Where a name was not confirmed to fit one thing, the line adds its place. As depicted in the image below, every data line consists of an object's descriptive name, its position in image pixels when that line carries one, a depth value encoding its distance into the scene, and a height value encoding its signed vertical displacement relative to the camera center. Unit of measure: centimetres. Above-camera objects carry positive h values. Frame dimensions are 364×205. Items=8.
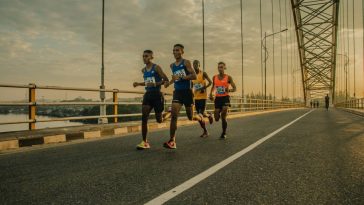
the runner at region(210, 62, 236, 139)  918 +24
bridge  328 -88
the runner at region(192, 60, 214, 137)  958 +23
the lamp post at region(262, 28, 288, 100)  3764 +451
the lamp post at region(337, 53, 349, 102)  6981 +569
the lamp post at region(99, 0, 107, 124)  1181 +54
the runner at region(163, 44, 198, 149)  663 +29
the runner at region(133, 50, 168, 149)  671 +27
